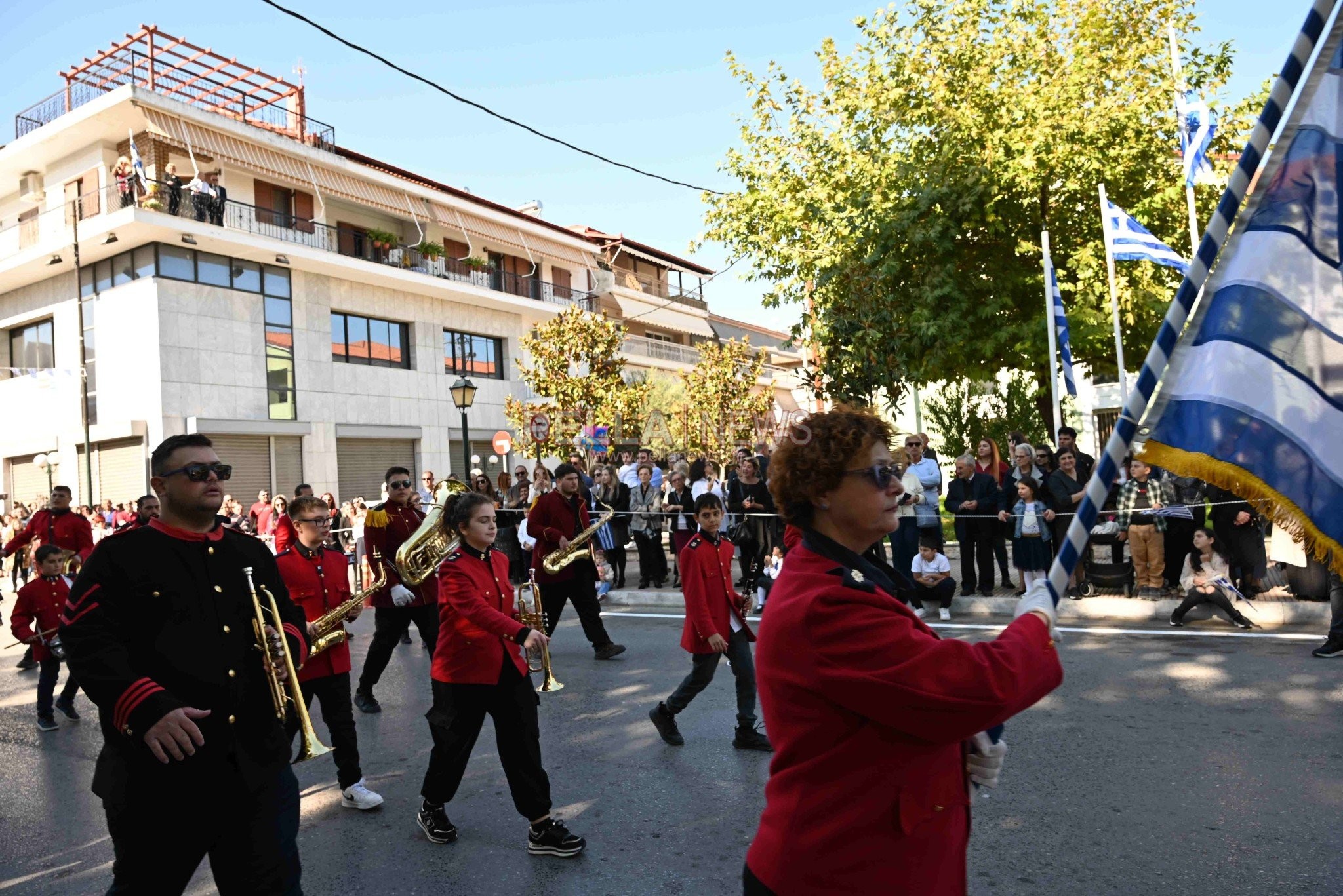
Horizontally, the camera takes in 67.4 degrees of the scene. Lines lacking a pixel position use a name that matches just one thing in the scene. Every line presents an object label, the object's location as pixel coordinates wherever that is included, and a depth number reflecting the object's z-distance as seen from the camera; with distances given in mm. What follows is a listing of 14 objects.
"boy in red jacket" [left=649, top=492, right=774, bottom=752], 6273
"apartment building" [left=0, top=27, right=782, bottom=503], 26719
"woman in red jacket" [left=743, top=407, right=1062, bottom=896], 1982
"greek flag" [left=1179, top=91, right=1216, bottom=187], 15359
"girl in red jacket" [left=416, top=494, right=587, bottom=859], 4723
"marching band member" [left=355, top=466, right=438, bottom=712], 7992
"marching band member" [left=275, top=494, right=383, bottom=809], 5488
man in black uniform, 3055
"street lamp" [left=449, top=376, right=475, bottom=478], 21234
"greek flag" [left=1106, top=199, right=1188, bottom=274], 14875
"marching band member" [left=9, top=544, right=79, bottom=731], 7965
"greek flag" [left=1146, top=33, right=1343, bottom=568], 2238
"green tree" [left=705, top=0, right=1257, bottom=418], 18391
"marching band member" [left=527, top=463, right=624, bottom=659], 9617
